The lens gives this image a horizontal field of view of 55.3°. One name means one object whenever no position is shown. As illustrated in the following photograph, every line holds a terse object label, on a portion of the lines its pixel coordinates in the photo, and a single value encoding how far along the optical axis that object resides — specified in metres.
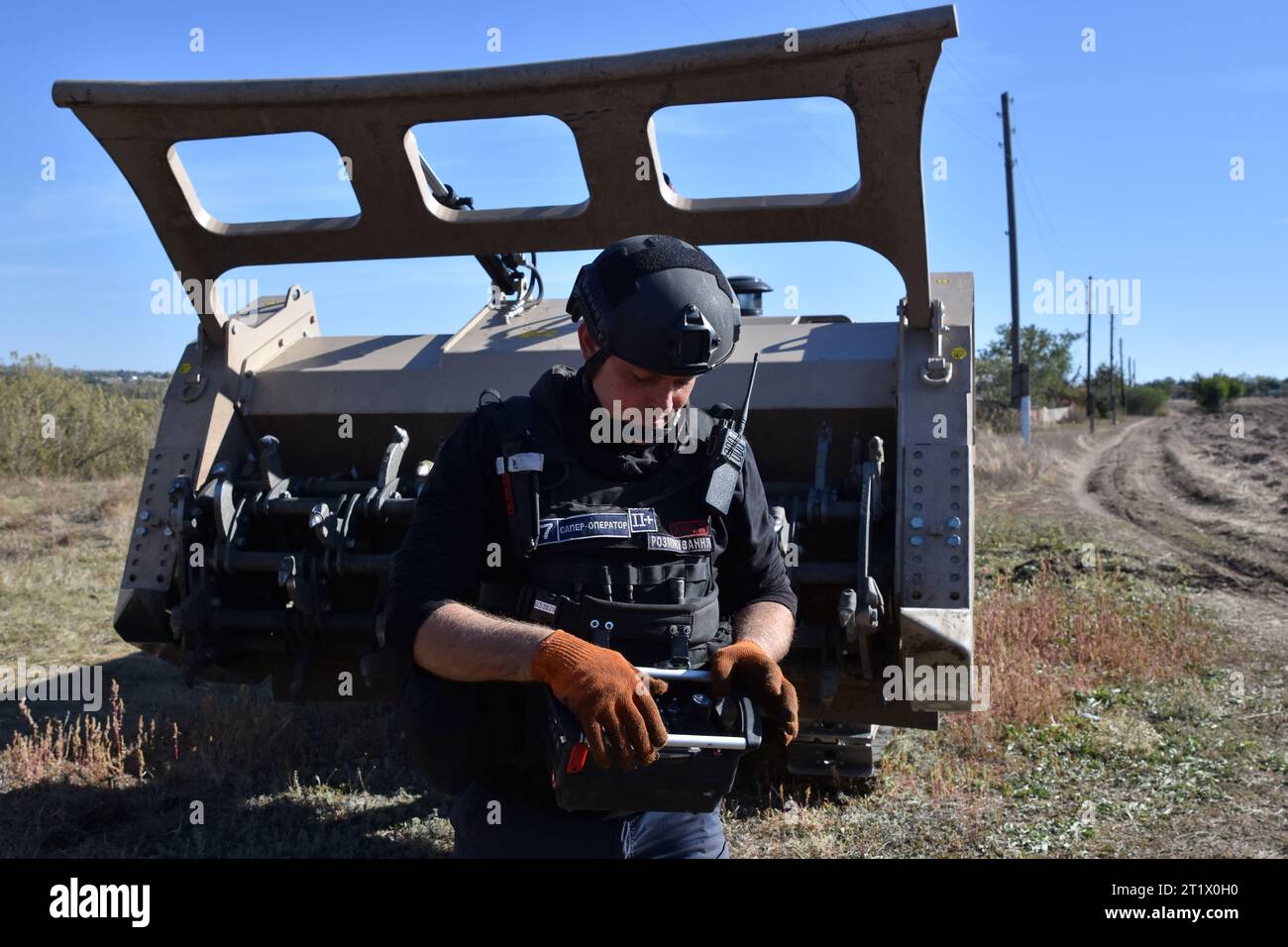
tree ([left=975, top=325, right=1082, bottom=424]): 37.44
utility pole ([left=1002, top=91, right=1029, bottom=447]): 25.44
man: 2.42
